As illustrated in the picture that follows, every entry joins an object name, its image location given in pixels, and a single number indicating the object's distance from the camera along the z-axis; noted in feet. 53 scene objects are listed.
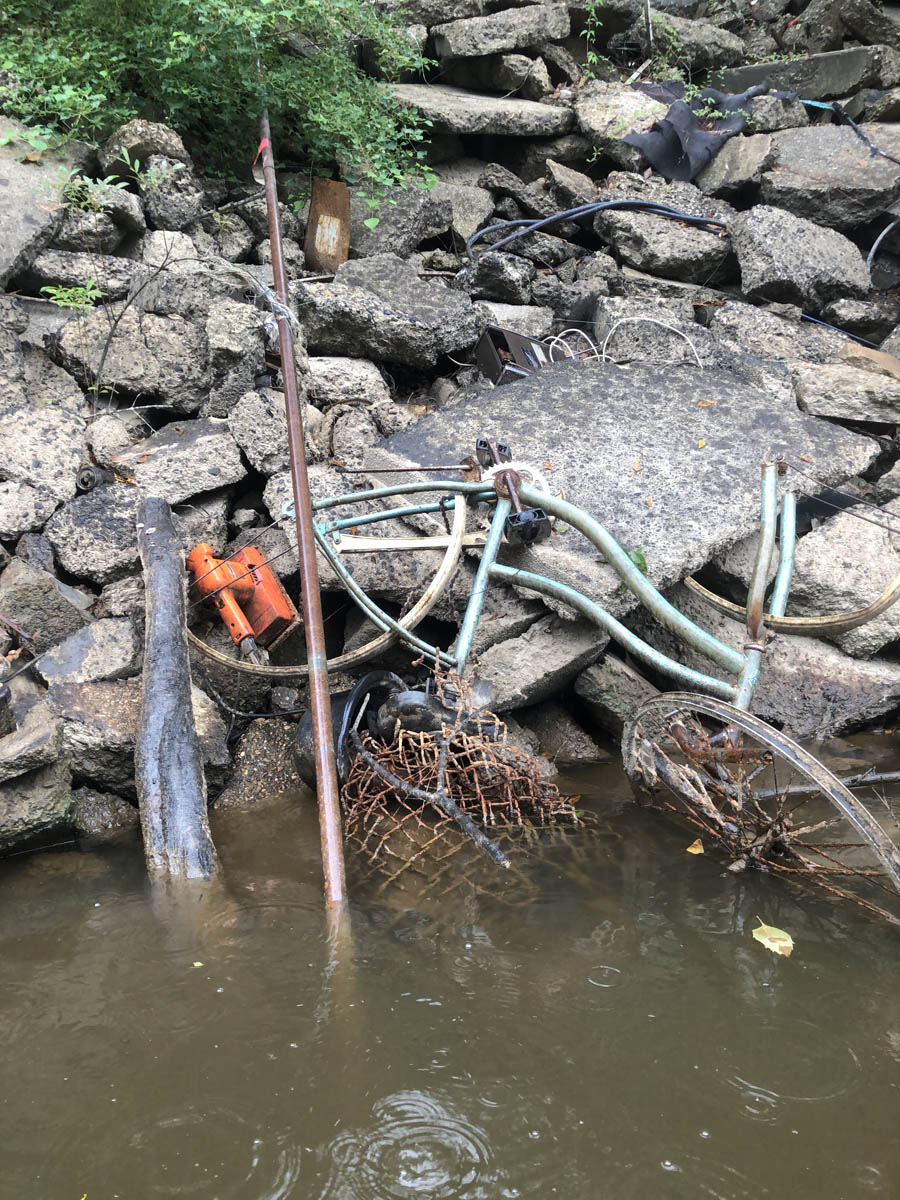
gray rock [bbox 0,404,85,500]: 14.37
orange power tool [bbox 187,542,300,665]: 12.91
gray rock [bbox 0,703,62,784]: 10.39
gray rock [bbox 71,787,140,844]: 11.17
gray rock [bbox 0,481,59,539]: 13.76
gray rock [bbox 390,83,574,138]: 23.63
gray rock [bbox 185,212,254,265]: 19.26
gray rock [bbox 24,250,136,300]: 17.07
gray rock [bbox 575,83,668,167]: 24.43
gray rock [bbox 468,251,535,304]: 20.61
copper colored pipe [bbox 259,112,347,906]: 8.54
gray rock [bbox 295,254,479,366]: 17.49
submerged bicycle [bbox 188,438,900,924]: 9.34
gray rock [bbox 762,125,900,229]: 22.52
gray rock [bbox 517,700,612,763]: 13.05
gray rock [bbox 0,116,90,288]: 16.51
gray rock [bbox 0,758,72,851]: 10.41
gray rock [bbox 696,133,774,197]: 23.49
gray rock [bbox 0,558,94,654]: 12.60
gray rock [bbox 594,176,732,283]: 21.62
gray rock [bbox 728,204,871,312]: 20.77
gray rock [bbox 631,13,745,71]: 27.14
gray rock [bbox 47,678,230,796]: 11.30
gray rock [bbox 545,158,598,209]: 23.32
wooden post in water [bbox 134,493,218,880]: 9.59
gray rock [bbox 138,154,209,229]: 18.60
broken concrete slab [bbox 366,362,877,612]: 13.26
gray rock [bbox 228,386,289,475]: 15.19
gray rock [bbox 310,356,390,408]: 17.12
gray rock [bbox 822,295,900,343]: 20.71
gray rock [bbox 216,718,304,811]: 12.12
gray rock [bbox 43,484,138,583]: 13.82
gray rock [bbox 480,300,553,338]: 20.02
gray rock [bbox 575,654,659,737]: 12.91
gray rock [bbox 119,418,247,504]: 14.67
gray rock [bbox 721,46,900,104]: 25.71
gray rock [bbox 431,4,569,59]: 24.64
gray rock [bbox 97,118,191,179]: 18.34
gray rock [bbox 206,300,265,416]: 16.31
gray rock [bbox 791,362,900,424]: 16.97
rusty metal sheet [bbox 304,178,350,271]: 20.76
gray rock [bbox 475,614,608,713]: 12.10
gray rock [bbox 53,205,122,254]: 17.34
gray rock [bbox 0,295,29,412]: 15.42
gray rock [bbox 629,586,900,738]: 13.12
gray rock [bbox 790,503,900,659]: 13.65
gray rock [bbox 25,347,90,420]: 15.96
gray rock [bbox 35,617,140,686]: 12.07
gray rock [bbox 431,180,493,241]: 22.98
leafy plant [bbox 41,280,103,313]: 16.30
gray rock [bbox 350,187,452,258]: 21.45
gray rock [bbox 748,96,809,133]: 24.67
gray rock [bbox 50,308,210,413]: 16.24
